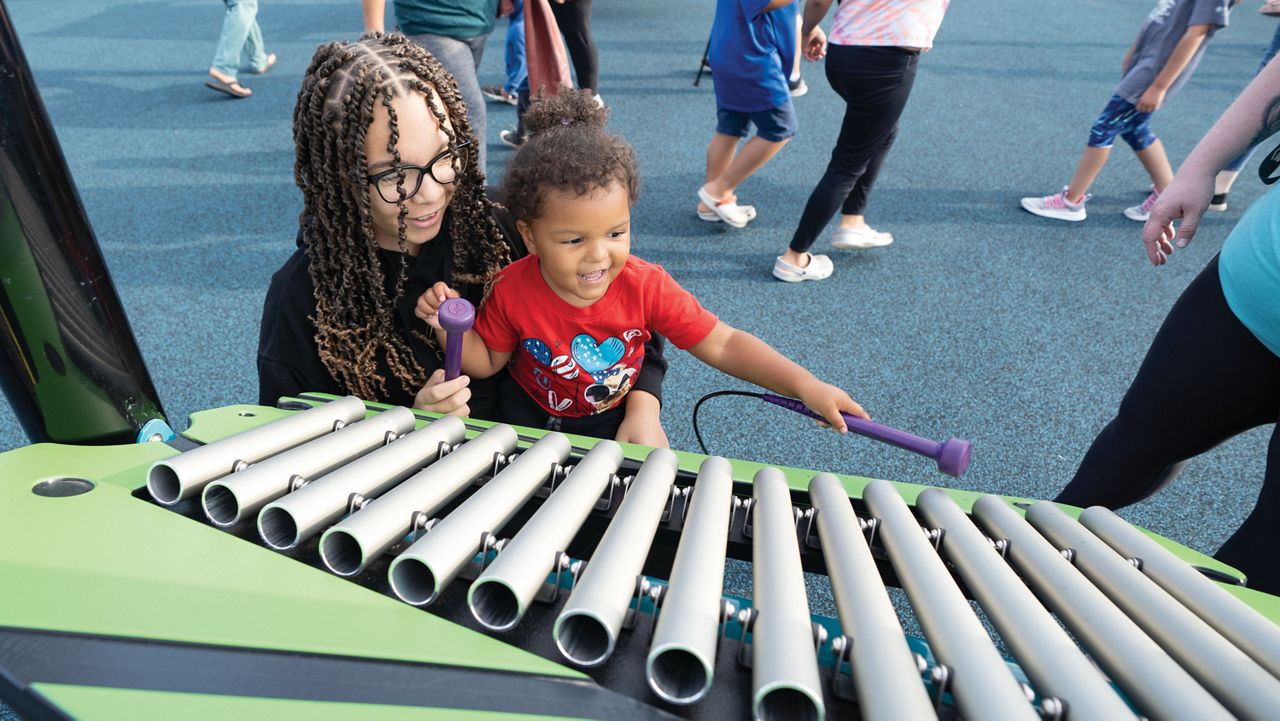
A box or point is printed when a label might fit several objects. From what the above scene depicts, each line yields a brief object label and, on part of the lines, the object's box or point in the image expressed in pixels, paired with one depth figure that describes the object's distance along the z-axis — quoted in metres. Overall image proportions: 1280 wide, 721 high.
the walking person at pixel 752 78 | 2.59
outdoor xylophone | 0.56
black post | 0.89
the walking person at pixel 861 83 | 2.28
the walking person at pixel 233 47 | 4.16
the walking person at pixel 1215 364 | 1.01
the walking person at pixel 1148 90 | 2.70
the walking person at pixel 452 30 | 2.29
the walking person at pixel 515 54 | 3.87
